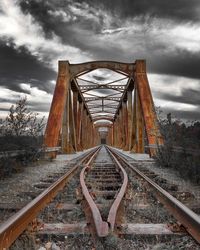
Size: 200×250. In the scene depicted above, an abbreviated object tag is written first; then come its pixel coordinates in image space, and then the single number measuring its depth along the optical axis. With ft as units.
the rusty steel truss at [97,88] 30.84
